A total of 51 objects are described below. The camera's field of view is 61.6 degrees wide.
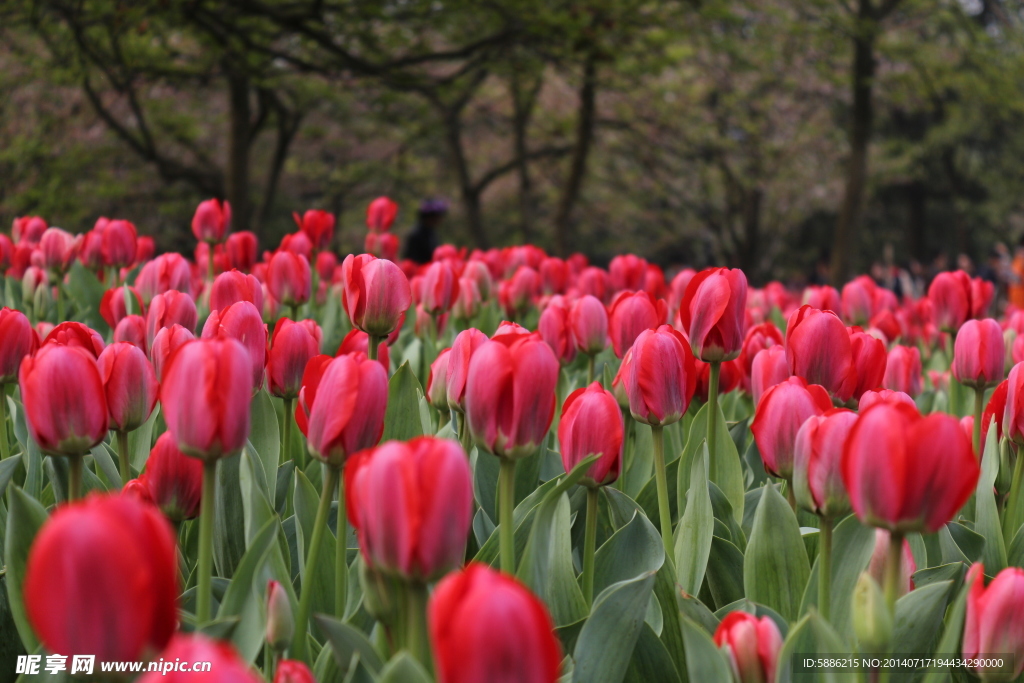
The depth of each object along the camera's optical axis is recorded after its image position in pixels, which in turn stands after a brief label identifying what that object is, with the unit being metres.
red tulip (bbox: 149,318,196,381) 1.34
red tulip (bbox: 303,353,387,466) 0.95
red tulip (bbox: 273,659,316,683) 0.77
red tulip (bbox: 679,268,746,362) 1.45
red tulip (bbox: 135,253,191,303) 2.32
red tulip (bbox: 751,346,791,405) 1.59
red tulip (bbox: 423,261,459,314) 2.32
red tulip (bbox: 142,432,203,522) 1.08
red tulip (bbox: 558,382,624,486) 1.13
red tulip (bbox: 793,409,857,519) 1.00
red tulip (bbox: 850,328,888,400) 1.55
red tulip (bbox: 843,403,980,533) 0.79
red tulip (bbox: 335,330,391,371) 1.42
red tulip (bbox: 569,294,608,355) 1.96
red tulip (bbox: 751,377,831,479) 1.15
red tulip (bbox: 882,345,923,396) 2.07
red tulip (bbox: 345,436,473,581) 0.69
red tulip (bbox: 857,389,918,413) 1.23
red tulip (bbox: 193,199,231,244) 3.09
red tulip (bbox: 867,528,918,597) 1.07
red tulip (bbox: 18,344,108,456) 0.96
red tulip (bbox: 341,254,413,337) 1.49
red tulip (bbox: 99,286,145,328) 2.12
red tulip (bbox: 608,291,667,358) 1.73
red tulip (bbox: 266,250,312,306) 2.32
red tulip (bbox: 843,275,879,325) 2.97
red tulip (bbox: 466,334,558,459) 0.97
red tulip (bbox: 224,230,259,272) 3.22
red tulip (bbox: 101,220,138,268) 2.96
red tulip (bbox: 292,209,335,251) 3.42
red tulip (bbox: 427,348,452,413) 1.54
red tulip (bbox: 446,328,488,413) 1.20
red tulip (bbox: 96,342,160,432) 1.15
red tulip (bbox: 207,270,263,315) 1.56
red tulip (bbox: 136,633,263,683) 0.52
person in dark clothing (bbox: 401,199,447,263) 8.20
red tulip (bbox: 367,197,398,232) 3.91
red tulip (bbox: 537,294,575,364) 1.98
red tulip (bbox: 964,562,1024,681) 0.85
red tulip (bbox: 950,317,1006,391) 1.72
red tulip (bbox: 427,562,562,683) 0.55
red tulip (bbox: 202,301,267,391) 1.24
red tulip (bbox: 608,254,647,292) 3.42
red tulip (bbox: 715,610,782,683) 0.86
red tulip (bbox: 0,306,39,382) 1.41
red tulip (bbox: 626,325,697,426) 1.25
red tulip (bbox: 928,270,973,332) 2.50
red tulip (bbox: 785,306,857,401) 1.45
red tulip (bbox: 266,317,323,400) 1.46
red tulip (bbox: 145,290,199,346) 1.66
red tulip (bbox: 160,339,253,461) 0.81
